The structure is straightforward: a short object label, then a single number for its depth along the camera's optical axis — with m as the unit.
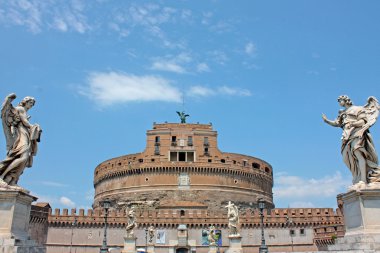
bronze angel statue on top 69.62
